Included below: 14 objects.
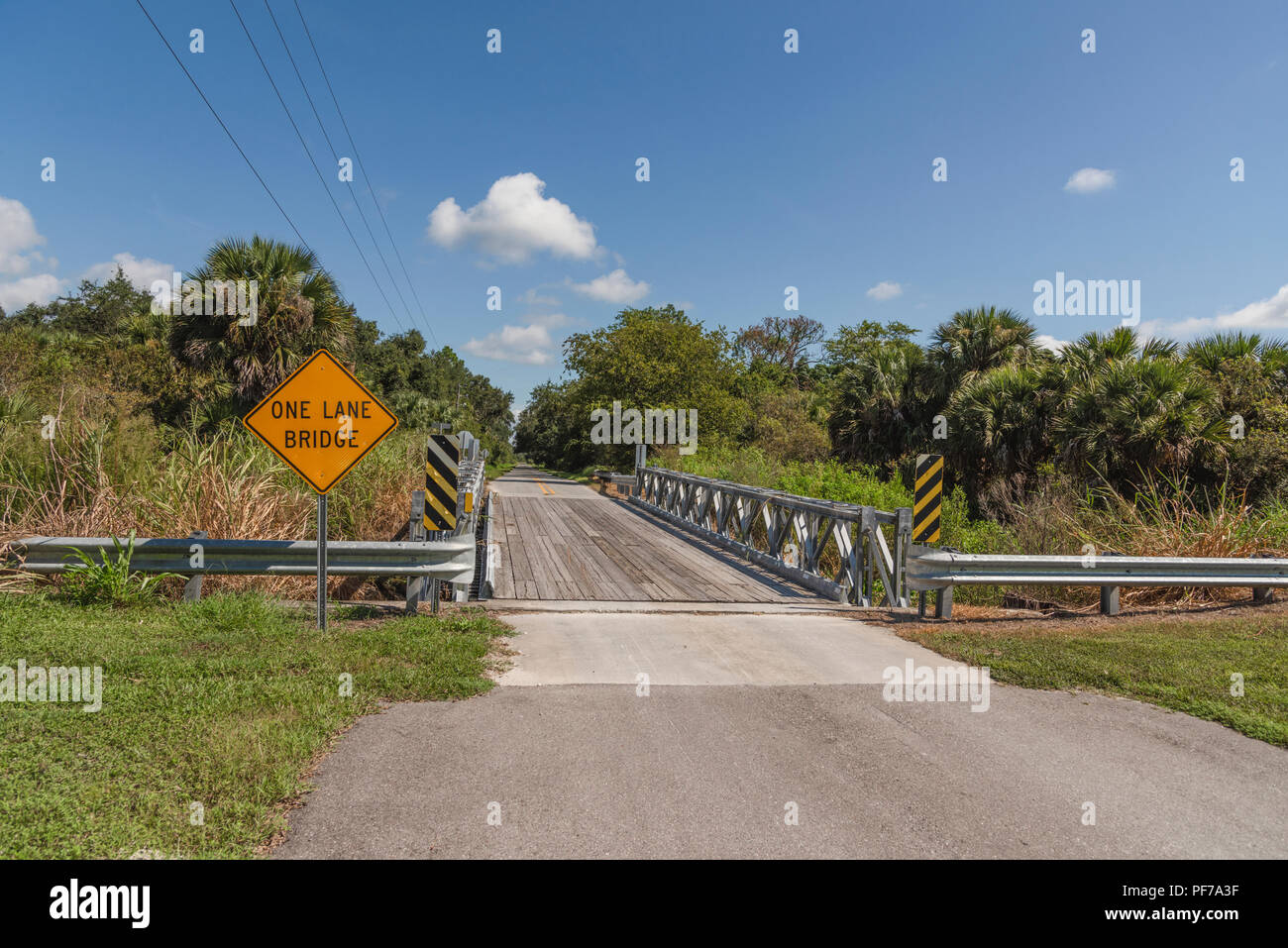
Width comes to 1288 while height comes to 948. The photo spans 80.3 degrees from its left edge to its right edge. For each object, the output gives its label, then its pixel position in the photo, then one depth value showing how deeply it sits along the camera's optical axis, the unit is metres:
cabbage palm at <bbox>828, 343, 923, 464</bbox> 27.05
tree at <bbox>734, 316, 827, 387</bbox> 68.12
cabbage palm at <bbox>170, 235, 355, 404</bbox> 19.16
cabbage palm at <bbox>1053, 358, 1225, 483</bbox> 16.02
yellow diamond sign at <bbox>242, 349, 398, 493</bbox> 7.05
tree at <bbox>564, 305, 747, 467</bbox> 36.41
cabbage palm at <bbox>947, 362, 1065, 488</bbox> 20.81
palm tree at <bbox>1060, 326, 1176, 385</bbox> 19.52
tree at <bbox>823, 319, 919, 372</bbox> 60.03
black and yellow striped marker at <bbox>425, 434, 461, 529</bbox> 8.07
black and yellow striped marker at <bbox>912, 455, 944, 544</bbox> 8.81
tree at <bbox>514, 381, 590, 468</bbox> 59.47
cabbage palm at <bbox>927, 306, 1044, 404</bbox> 25.22
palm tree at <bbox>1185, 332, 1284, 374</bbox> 17.64
